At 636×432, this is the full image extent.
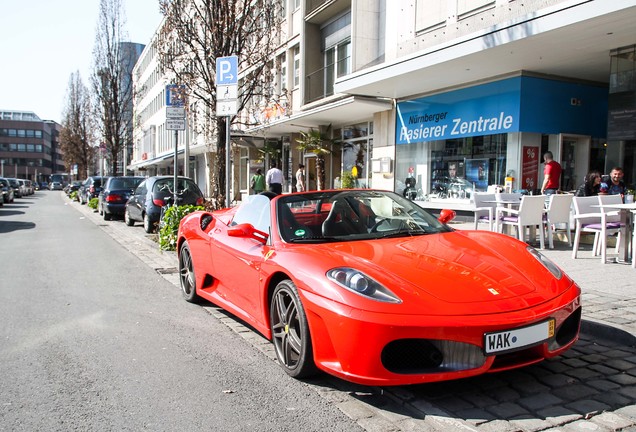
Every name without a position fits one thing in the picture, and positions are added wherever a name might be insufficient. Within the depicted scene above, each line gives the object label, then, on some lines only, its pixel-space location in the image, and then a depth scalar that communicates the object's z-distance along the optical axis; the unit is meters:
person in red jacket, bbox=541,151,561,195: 10.91
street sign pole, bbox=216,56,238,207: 8.12
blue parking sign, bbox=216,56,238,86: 8.16
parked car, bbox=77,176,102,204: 27.11
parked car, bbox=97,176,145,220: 18.11
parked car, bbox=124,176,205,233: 13.24
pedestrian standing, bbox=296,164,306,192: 19.88
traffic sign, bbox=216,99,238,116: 8.08
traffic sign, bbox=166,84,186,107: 10.73
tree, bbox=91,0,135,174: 33.25
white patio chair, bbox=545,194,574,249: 8.92
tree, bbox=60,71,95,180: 53.66
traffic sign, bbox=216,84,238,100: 8.15
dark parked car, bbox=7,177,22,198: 41.56
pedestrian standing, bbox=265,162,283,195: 17.38
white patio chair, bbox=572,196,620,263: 7.81
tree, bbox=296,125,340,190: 20.38
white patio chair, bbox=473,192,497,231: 10.25
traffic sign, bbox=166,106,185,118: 10.36
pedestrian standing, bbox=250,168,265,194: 19.41
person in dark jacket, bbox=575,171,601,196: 9.42
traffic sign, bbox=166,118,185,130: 10.48
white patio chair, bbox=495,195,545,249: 8.84
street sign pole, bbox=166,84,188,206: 10.44
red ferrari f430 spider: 2.91
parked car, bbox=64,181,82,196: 42.47
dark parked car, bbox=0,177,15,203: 28.75
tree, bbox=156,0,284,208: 11.41
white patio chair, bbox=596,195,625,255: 7.70
